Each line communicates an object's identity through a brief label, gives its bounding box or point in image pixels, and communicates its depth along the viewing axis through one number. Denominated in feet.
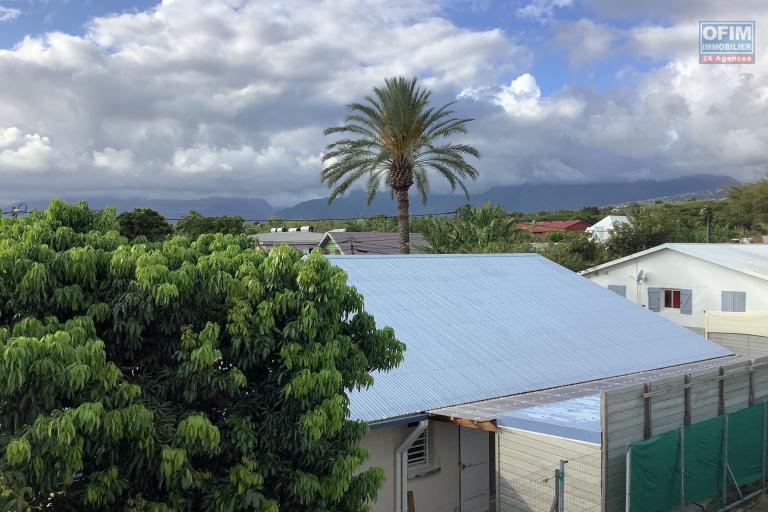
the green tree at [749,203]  257.96
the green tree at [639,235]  179.52
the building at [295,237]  283.18
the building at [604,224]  248.52
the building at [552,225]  342.23
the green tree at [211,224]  235.61
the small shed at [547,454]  39.32
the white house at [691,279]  111.34
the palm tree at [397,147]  109.60
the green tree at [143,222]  188.14
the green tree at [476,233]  133.49
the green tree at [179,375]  21.68
